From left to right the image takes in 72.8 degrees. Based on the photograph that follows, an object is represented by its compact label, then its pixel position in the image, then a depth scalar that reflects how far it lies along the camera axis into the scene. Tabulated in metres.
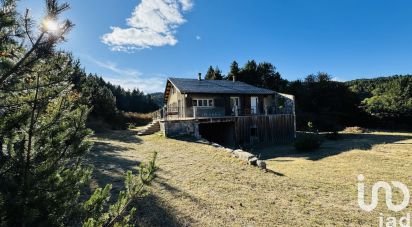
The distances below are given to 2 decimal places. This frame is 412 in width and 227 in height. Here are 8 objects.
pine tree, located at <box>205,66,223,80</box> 49.66
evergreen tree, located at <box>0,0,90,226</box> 2.49
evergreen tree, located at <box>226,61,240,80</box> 48.66
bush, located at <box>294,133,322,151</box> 19.11
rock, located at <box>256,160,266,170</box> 12.00
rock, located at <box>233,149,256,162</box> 12.77
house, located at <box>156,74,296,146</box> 21.47
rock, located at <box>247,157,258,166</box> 12.41
